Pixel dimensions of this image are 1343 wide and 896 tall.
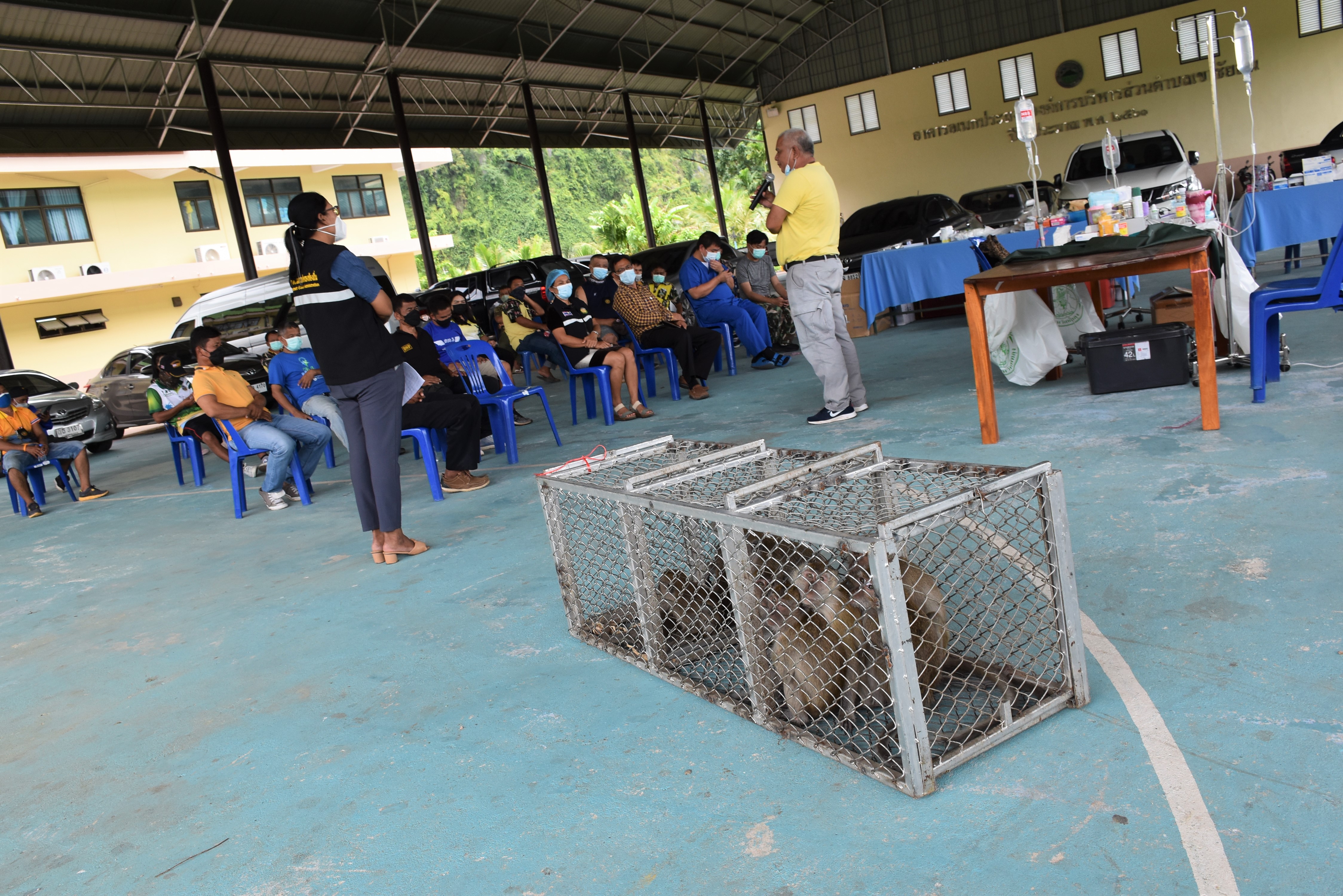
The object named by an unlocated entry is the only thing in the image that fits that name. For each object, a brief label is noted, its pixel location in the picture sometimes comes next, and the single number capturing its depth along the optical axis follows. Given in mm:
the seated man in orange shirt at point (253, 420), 5578
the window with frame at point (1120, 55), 19203
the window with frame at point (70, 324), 18812
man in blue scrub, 8258
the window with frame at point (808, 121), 22875
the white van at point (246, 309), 10273
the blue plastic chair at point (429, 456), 5207
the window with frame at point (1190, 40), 18562
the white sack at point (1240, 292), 4871
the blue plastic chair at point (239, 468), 5812
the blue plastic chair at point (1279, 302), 3998
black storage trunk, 4867
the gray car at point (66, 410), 10070
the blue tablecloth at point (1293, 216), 5707
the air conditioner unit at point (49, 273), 18297
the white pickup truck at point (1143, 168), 9320
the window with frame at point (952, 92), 20938
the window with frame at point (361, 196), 23531
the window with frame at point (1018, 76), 20219
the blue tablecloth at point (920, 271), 7555
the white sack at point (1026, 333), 5441
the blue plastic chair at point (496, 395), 5984
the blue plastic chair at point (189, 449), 7062
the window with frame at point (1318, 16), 17641
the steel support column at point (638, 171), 20594
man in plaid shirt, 7578
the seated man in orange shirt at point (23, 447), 7020
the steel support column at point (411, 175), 15250
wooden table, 3918
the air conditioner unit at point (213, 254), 20703
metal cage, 1893
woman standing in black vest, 3811
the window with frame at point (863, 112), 22000
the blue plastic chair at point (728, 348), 8391
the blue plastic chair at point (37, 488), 7215
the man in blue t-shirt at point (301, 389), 5891
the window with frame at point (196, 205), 20969
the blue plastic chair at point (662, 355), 7488
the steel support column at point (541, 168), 17719
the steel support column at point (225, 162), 12625
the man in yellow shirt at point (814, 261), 5105
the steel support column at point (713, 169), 22984
